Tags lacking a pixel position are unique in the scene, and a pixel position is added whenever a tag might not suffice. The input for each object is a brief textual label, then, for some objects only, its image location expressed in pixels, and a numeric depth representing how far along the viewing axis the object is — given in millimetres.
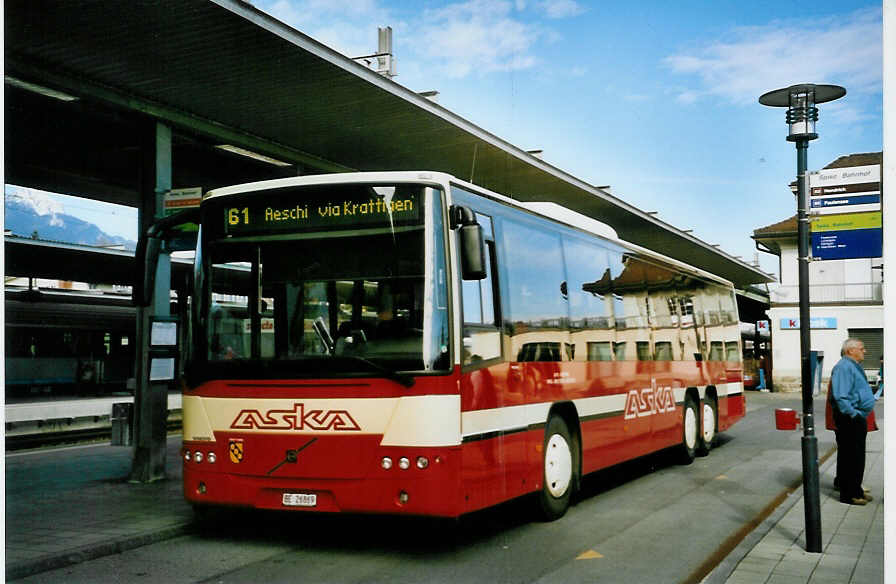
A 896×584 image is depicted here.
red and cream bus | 7230
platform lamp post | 7418
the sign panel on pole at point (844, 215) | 7270
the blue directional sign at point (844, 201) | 7305
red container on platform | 8516
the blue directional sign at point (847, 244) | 7332
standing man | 9594
